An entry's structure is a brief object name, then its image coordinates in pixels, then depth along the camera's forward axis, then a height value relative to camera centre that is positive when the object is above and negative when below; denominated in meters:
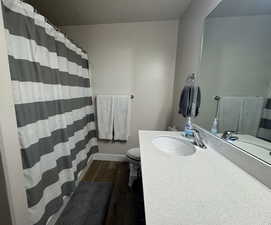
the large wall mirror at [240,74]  0.67 +0.15
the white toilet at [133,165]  1.56 -0.93
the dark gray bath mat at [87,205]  1.21 -1.25
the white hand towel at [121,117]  2.00 -0.38
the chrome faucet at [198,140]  0.98 -0.39
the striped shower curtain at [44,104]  0.78 -0.09
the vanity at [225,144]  0.45 -0.34
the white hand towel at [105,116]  2.02 -0.37
